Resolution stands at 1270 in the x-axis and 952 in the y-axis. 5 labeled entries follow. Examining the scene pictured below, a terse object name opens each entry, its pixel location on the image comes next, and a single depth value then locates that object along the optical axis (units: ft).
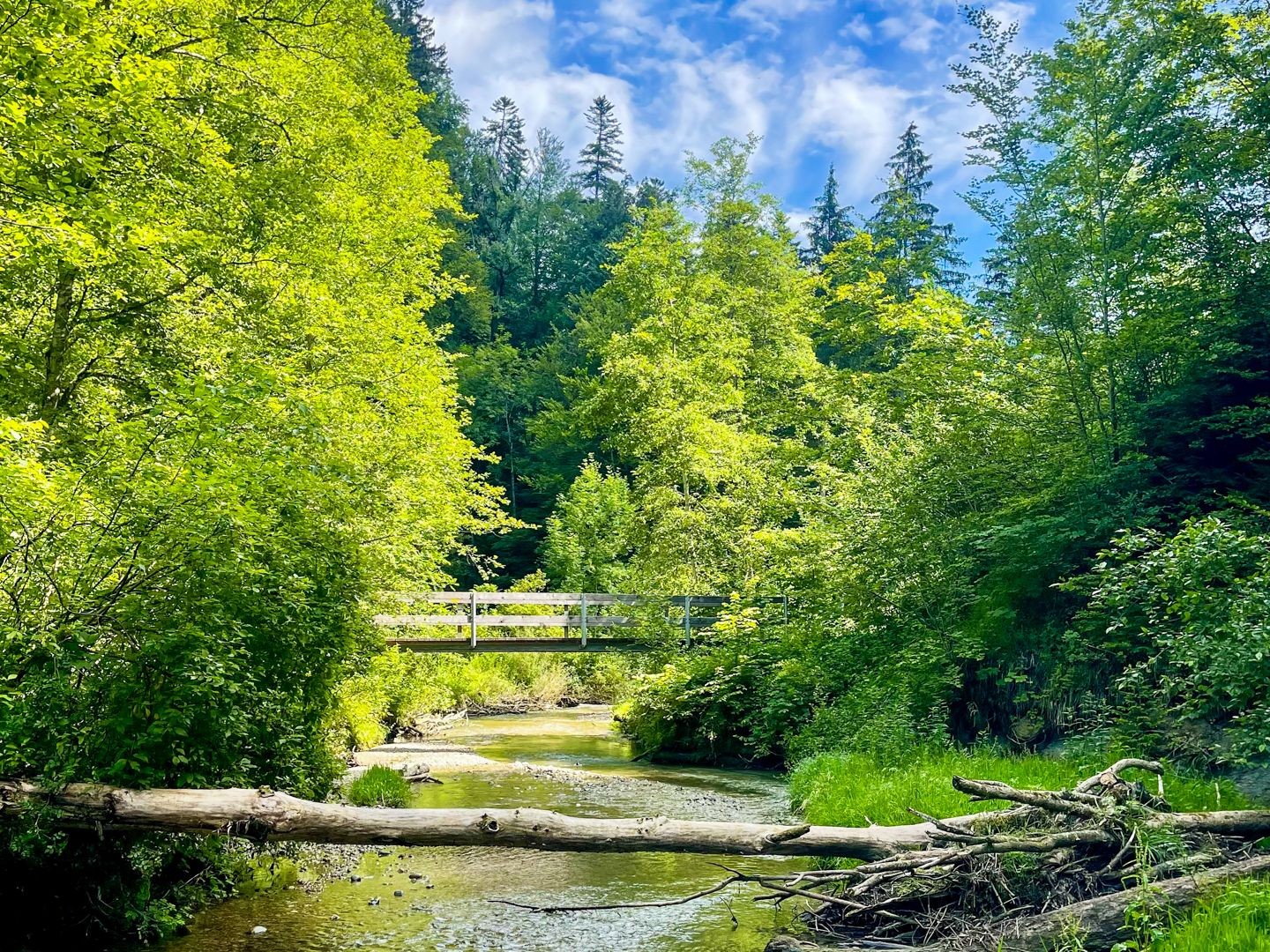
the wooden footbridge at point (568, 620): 57.47
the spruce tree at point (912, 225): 97.76
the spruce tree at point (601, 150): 196.75
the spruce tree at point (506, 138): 193.16
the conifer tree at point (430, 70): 150.61
